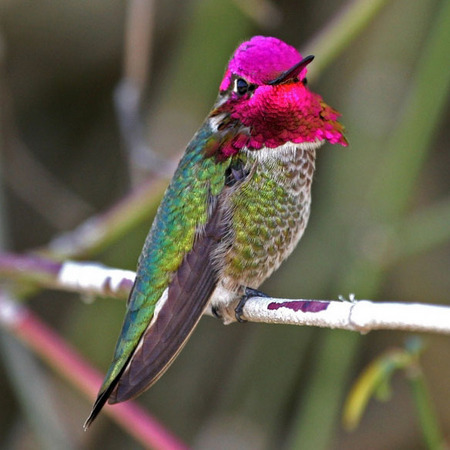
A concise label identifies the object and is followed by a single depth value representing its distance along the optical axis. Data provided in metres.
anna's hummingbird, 1.60
